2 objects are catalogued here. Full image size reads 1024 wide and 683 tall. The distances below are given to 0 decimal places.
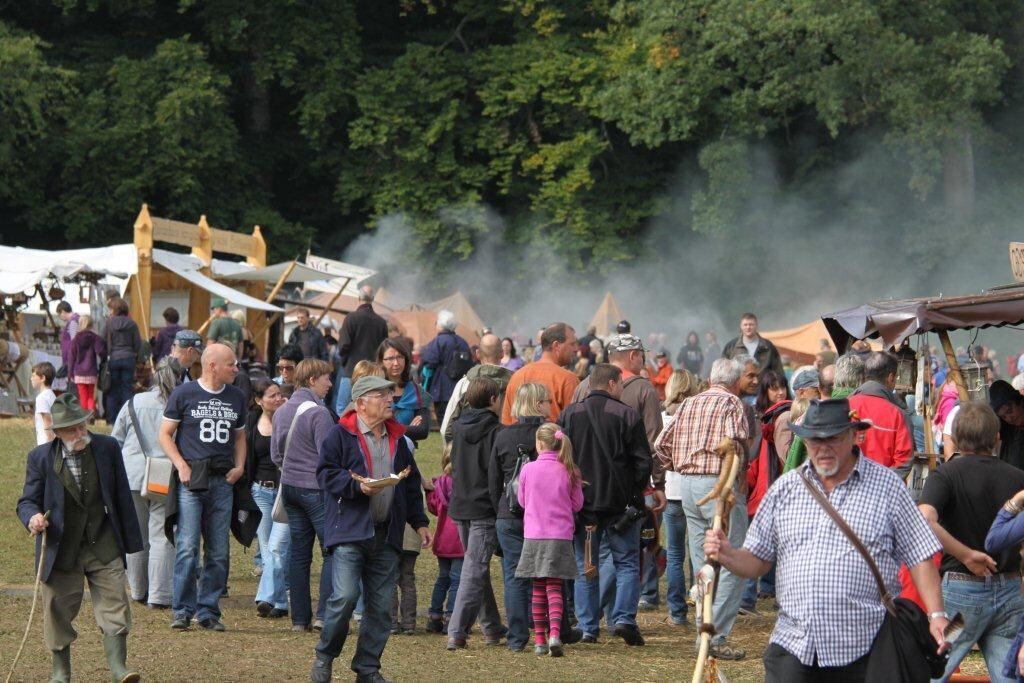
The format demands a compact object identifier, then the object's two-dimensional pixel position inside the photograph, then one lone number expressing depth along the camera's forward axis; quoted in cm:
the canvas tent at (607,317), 6381
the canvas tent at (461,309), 6299
